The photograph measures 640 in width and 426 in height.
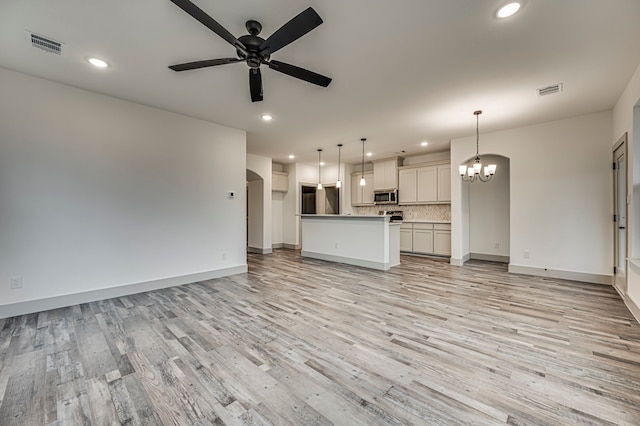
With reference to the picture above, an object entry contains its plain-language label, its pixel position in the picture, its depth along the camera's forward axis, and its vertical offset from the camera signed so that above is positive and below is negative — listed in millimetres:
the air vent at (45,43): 2365 +1581
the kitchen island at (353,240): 5250 -639
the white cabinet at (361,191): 8125 +651
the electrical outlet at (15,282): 2951 -804
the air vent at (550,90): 3246 +1549
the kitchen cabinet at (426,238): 6406 -705
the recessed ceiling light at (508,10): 1958 +1550
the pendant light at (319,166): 6832 +1420
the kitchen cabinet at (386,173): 7336 +1097
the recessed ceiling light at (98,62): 2715 +1585
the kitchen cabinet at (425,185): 6504 +694
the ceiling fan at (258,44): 1719 +1282
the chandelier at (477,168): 4359 +740
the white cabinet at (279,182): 8047 +939
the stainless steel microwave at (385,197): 7305 +414
